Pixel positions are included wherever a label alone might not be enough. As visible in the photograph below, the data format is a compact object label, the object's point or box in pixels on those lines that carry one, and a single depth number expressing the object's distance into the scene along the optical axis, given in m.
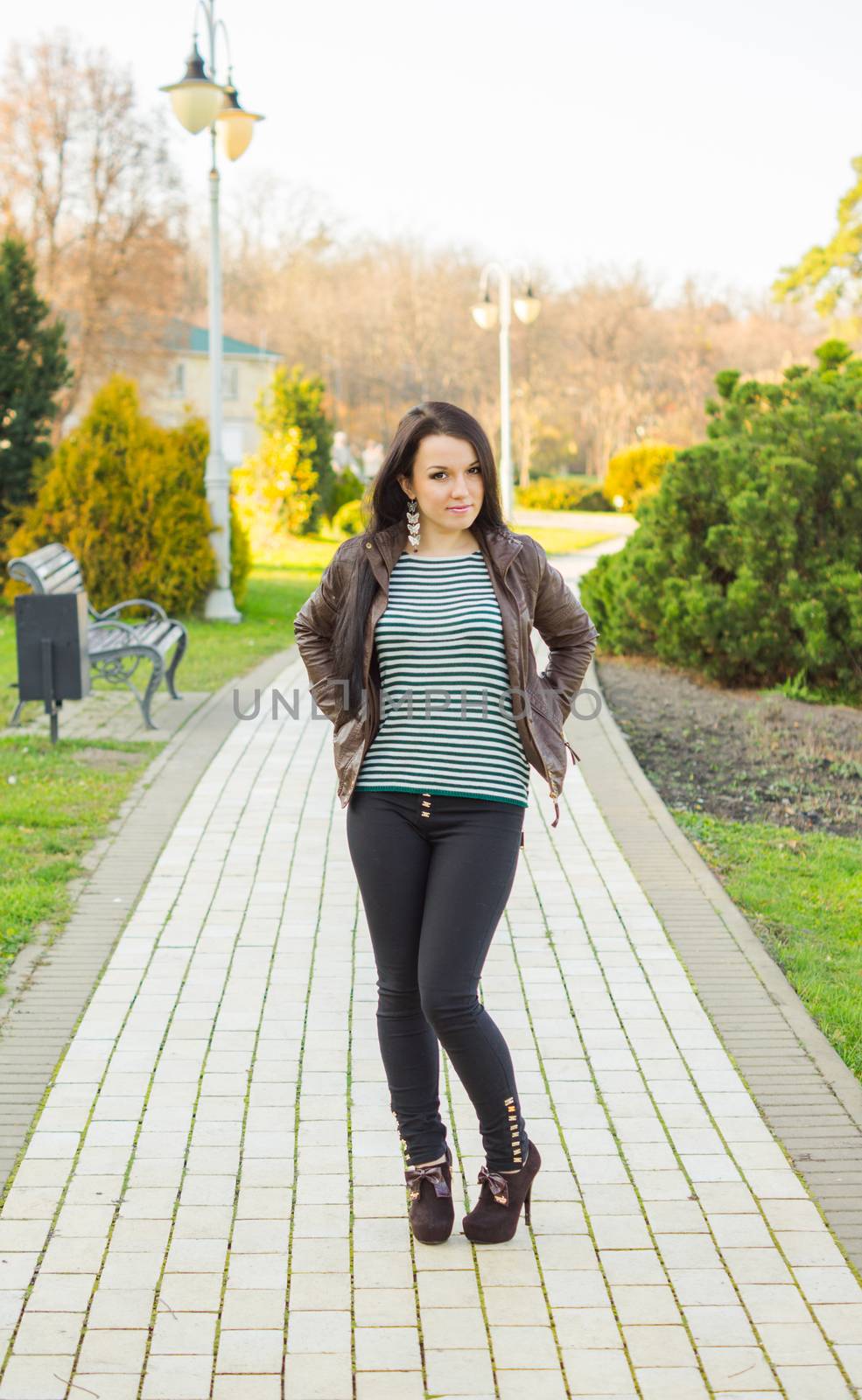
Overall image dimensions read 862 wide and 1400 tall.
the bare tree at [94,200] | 45.09
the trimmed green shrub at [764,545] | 10.73
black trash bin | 8.83
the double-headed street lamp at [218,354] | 15.16
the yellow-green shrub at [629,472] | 41.38
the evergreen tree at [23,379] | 16.06
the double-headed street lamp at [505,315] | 23.17
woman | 3.21
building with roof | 59.62
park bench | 9.35
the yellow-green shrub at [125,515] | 15.14
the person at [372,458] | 34.75
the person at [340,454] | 34.91
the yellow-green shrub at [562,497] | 43.94
